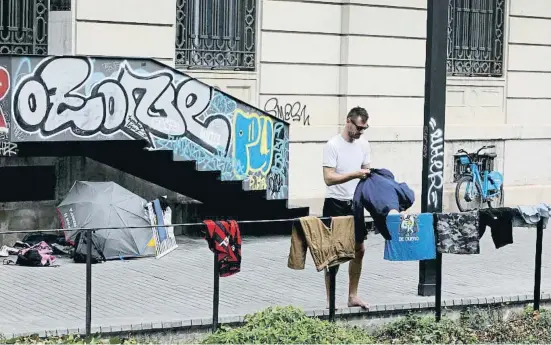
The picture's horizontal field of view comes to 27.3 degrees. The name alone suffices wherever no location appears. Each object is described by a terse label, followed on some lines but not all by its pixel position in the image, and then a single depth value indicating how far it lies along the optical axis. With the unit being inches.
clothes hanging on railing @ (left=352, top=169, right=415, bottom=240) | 381.4
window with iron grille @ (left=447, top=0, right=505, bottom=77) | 702.5
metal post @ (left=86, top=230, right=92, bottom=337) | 345.1
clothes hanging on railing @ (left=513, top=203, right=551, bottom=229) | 402.9
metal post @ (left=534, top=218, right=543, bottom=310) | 417.4
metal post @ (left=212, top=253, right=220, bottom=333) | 361.7
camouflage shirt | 391.2
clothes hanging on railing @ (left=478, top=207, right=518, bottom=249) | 398.0
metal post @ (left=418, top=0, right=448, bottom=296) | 429.1
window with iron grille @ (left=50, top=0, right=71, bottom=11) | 532.4
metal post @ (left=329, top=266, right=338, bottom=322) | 378.0
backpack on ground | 484.1
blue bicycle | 682.2
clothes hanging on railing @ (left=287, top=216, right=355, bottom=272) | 367.9
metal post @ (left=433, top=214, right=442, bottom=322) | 390.9
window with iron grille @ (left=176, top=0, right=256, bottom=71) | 590.6
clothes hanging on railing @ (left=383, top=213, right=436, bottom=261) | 388.2
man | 391.2
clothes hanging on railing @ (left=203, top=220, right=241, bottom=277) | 354.0
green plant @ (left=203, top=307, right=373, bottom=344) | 327.6
